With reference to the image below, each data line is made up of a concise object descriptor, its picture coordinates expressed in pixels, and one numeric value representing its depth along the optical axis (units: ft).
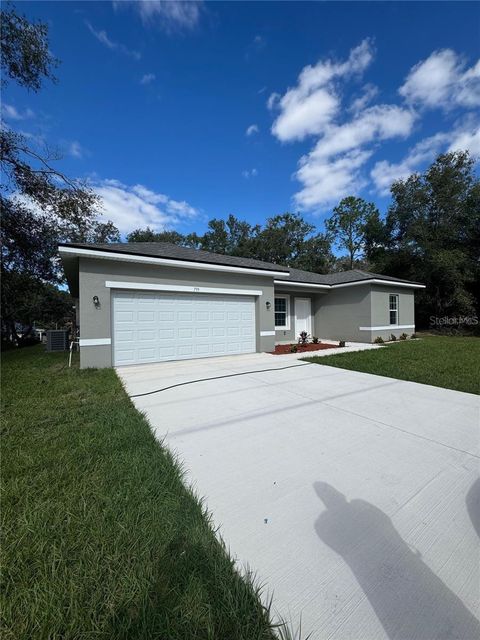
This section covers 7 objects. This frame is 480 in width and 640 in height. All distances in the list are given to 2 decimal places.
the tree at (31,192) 28.48
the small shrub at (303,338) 40.45
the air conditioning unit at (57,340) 45.29
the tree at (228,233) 120.67
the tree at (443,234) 60.54
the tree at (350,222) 107.14
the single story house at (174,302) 25.43
